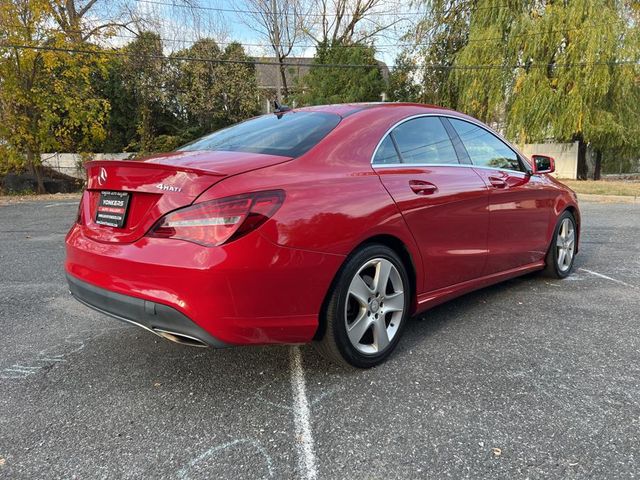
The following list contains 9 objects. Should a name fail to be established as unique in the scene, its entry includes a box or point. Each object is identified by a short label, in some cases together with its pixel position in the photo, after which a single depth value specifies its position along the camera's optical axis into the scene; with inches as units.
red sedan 92.4
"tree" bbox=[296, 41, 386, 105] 924.6
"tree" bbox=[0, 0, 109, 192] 583.5
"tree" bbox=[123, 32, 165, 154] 858.1
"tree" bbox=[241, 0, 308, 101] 1103.2
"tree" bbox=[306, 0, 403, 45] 1174.7
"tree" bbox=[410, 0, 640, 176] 675.4
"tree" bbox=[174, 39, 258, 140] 920.3
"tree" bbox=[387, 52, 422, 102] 971.9
